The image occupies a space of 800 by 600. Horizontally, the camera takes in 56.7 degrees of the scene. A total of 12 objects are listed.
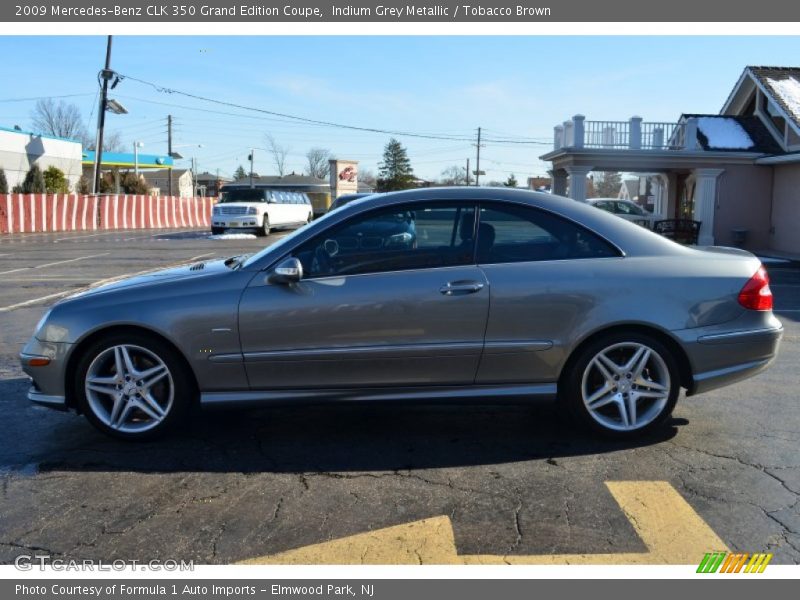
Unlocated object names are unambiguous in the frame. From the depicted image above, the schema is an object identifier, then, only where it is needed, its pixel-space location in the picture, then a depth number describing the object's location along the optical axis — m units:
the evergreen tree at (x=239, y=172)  137.68
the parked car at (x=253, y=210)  26.44
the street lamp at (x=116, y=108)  33.72
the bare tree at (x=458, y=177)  92.06
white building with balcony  22.70
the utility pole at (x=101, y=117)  32.88
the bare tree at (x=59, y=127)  78.69
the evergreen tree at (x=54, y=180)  36.78
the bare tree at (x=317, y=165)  112.50
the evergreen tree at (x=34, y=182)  33.56
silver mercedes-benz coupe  4.38
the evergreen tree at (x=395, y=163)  90.00
